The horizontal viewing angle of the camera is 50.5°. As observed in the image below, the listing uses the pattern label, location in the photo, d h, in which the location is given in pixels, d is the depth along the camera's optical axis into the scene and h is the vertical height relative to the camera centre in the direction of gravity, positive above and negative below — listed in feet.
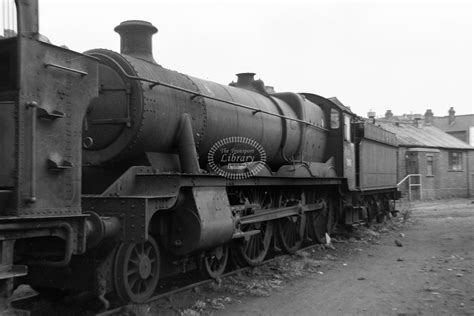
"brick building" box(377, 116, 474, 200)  110.52 +2.51
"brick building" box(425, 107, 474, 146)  182.80 +17.94
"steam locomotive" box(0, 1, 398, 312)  13.53 +0.26
